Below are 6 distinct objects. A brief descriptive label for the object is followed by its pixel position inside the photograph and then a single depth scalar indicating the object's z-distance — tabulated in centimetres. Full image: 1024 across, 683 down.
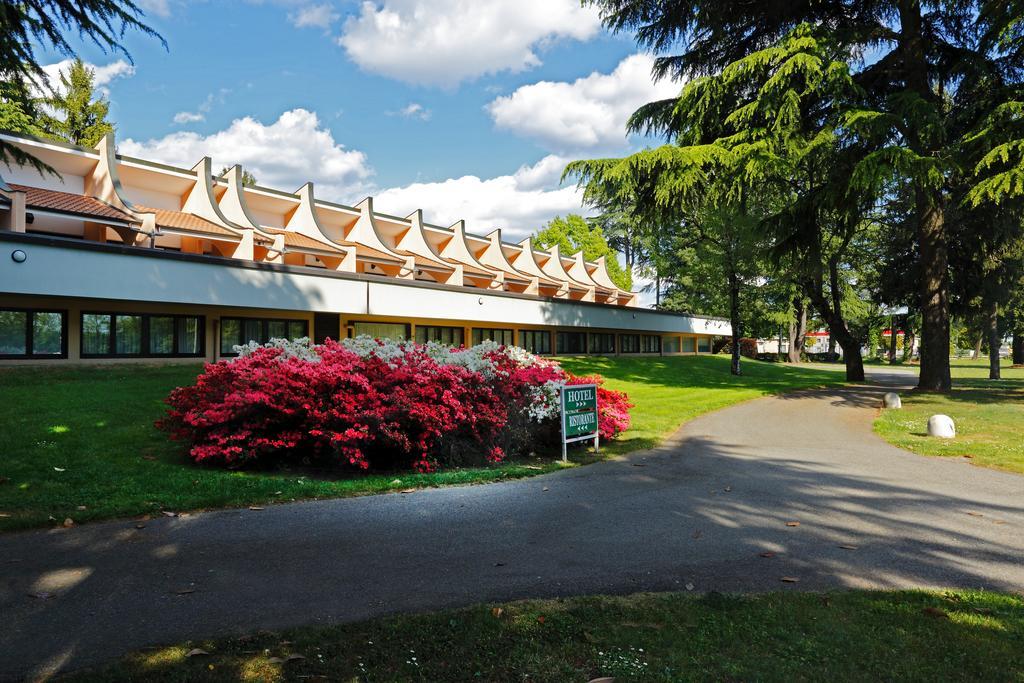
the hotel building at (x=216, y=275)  1858
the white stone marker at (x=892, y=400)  1759
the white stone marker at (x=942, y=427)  1250
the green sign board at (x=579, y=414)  1048
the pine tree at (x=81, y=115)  4406
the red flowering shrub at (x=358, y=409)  915
